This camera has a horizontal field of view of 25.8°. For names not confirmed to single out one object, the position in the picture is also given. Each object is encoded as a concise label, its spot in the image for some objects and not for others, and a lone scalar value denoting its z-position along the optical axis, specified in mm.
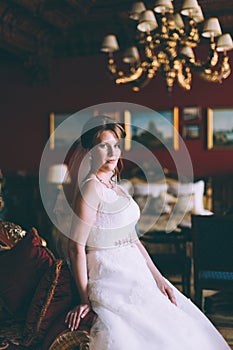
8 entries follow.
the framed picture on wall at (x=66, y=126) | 8430
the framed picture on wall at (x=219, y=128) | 7656
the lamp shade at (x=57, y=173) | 7500
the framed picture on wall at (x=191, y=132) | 7867
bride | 2322
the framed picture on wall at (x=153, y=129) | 7930
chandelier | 5152
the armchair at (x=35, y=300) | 2418
